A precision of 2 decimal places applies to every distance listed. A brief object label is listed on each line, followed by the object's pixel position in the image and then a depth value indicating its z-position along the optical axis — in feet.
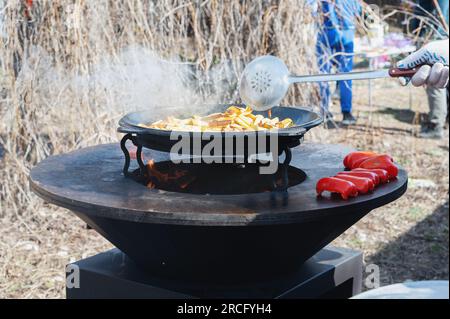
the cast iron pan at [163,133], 7.80
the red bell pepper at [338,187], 7.70
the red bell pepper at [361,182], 7.90
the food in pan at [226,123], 8.56
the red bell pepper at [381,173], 8.60
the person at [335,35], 17.33
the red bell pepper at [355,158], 9.44
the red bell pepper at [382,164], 8.93
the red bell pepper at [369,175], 8.29
